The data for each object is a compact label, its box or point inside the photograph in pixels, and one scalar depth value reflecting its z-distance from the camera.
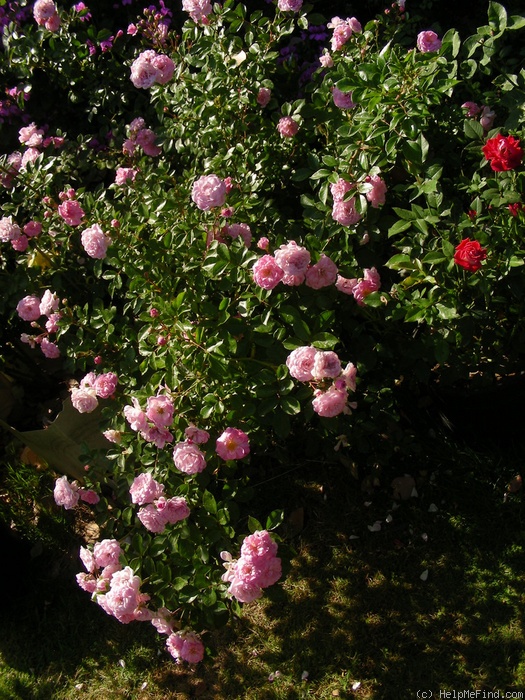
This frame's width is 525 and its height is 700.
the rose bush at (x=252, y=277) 1.88
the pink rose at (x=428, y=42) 2.14
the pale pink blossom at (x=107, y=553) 1.96
